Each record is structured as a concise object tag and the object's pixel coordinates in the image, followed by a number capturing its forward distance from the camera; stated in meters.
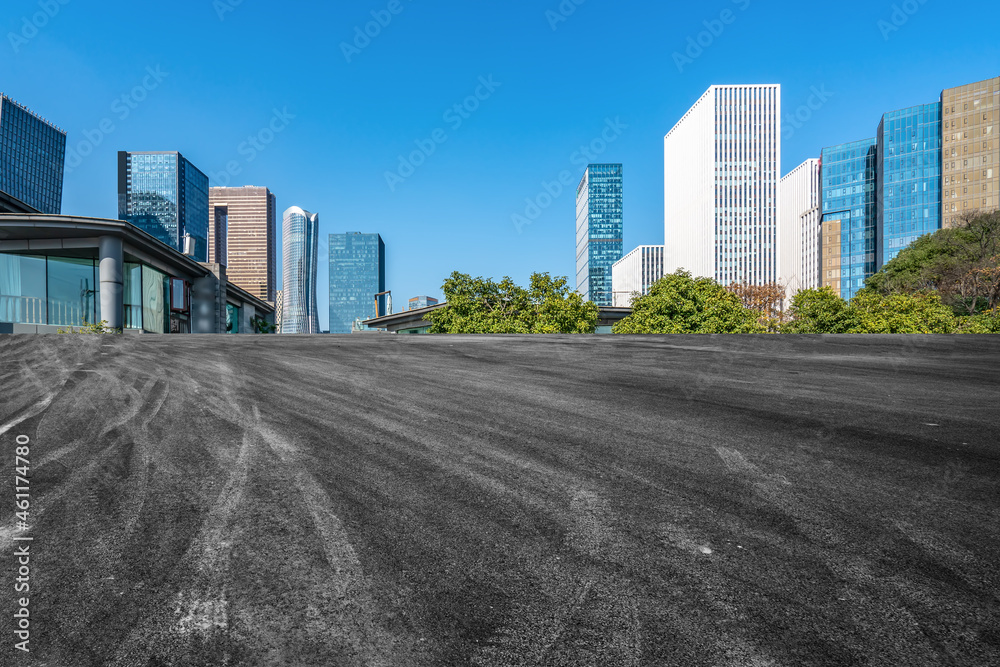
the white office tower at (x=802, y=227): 146.88
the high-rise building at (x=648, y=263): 190.38
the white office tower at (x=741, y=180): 126.31
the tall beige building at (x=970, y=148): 98.06
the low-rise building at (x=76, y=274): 24.05
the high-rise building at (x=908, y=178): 110.81
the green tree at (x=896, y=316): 25.78
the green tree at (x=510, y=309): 29.45
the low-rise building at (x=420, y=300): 127.38
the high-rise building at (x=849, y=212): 128.88
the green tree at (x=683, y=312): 27.78
